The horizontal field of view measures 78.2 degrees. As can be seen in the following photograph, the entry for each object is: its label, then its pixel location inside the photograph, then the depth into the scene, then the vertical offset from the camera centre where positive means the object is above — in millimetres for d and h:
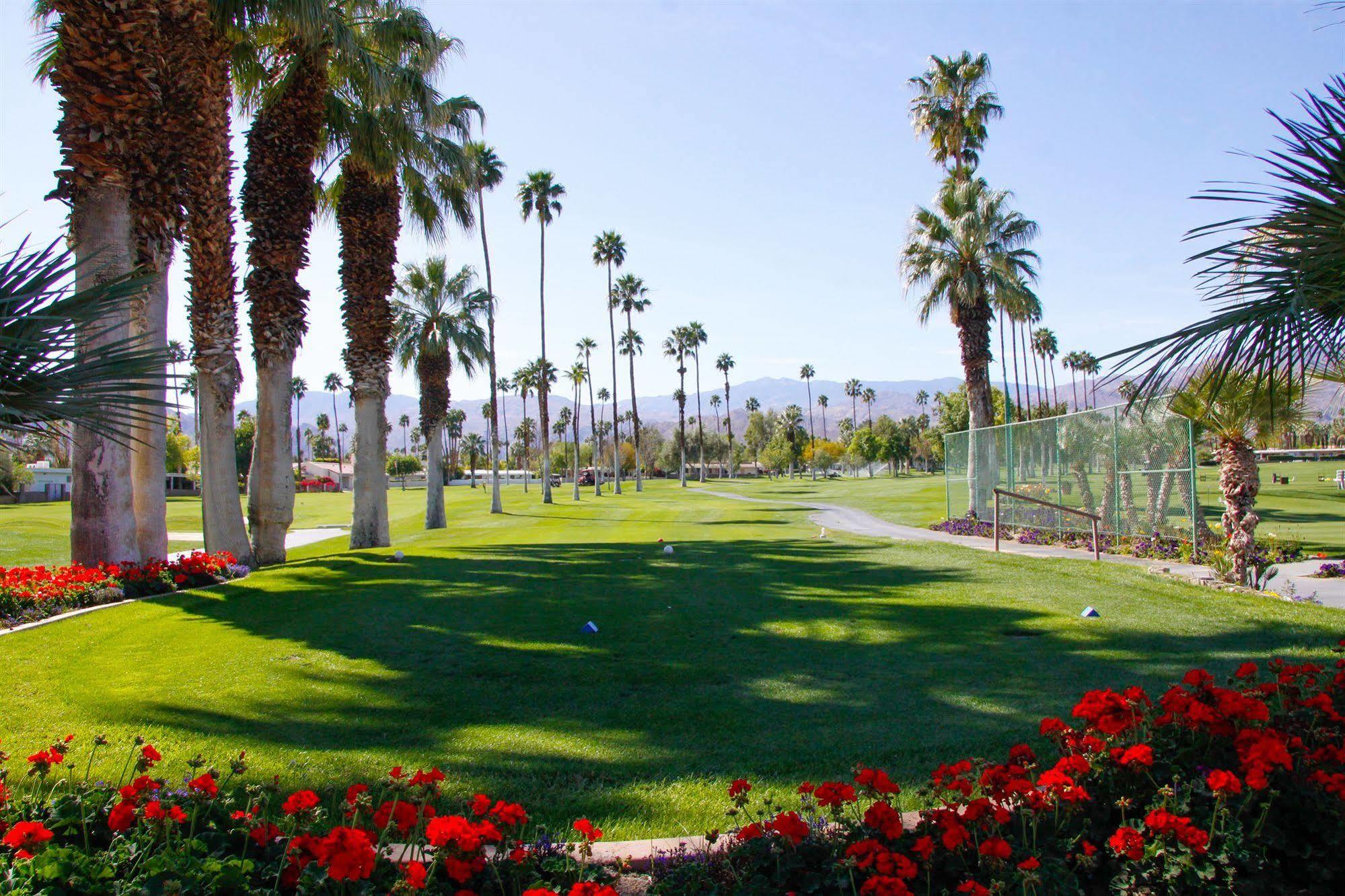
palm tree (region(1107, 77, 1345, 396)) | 3309 +670
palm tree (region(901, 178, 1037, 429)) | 24047 +5559
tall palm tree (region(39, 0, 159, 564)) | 10109 +4412
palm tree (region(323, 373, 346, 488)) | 136675 +15121
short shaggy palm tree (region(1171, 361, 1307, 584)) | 10773 -165
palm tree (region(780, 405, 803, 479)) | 116188 +5125
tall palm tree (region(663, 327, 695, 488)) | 84250 +11888
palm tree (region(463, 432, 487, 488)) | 141450 +4578
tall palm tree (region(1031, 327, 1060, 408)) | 81750 +10575
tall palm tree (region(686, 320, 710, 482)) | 83500 +12492
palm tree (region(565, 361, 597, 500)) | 80250 +8671
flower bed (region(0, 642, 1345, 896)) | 2711 -1361
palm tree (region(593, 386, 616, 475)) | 136625 +11433
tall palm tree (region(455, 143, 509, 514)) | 34084 +11766
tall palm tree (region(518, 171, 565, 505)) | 44344 +14563
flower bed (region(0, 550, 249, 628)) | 9242 -1306
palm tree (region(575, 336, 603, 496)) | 81219 +11573
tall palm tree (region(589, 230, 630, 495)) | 57250 +14825
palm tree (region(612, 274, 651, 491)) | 62969 +12851
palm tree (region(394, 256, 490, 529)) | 32562 +5523
